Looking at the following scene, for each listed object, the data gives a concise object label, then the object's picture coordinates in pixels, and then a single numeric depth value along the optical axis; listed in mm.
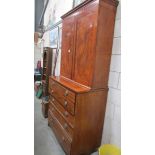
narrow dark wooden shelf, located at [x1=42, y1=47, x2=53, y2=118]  3537
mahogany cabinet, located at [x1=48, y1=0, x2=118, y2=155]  1563
